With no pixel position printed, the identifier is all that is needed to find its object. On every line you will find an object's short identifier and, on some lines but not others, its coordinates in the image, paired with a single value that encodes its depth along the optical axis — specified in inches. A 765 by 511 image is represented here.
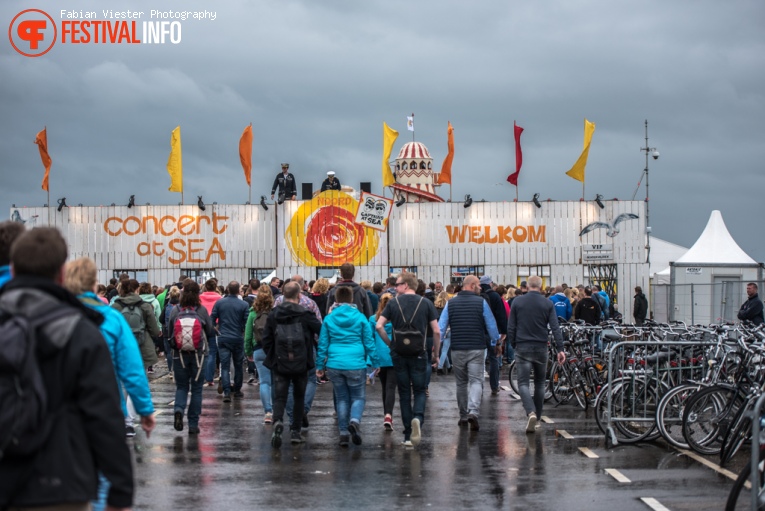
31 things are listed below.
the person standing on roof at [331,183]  1711.4
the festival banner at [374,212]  1296.8
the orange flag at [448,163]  1855.3
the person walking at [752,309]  833.3
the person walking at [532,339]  562.9
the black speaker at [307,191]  1827.0
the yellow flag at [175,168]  1750.7
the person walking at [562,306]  995.3
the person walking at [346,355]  508.7
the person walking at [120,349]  247.0
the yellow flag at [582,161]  1755.7
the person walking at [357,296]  634.8
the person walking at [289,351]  503.2
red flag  1798.7
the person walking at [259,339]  601.0
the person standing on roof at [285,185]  1735.0
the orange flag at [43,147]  1811.0
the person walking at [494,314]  780.0
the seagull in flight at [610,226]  1720.0
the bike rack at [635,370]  499.8
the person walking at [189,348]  529.3
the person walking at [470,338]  566.9
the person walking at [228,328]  723.4
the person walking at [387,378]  538.6
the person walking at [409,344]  510.3
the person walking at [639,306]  1338.6
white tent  1040.8
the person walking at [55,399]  168.6
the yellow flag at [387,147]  1752.0
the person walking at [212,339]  727.9
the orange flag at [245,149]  1790.1
